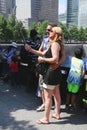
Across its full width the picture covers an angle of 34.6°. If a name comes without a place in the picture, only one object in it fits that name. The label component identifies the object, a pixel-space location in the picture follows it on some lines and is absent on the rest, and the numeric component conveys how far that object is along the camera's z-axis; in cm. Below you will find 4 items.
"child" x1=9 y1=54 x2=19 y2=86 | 389
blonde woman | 230
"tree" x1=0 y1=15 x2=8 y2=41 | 2619
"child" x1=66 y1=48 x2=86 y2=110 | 257
